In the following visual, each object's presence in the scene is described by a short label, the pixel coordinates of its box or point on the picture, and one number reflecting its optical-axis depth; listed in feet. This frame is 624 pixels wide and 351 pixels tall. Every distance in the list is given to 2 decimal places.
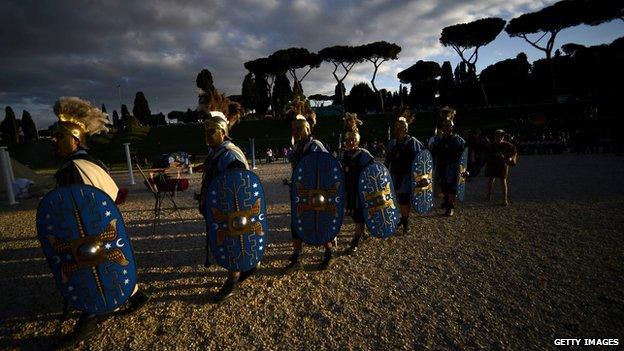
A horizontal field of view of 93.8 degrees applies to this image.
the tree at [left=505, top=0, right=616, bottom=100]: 97.50
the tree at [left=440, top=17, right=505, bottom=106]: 116.67
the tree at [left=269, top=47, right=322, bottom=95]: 143.64
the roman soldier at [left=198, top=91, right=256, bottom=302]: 10.43
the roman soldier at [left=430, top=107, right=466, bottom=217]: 19.53
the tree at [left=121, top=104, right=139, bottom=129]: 140.31
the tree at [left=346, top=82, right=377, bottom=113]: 173.84
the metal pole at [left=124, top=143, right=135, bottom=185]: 39.95
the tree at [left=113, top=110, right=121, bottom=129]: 192.58
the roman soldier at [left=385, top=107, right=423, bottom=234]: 16.61
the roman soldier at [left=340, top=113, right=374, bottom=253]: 13.96
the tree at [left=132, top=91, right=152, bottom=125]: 167.32
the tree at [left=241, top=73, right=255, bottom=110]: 157.89
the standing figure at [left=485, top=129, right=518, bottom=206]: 22.18
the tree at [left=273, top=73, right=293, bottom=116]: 149.07
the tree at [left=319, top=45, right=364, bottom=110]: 139.23
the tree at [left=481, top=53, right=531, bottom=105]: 129.80
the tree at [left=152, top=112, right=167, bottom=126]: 185.57
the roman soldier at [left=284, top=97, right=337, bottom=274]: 12.76
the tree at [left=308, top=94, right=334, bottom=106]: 271.74
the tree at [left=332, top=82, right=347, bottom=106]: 204.84
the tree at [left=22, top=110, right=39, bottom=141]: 150.61
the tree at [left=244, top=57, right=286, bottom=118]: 148.46
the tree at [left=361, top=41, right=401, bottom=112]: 135.23
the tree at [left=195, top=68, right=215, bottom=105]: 159.02
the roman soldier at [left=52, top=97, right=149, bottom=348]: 8.90
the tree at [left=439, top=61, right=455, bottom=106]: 138.82
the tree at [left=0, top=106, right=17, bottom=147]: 136.67
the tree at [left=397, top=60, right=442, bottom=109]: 158.10
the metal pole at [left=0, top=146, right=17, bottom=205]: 29.43
